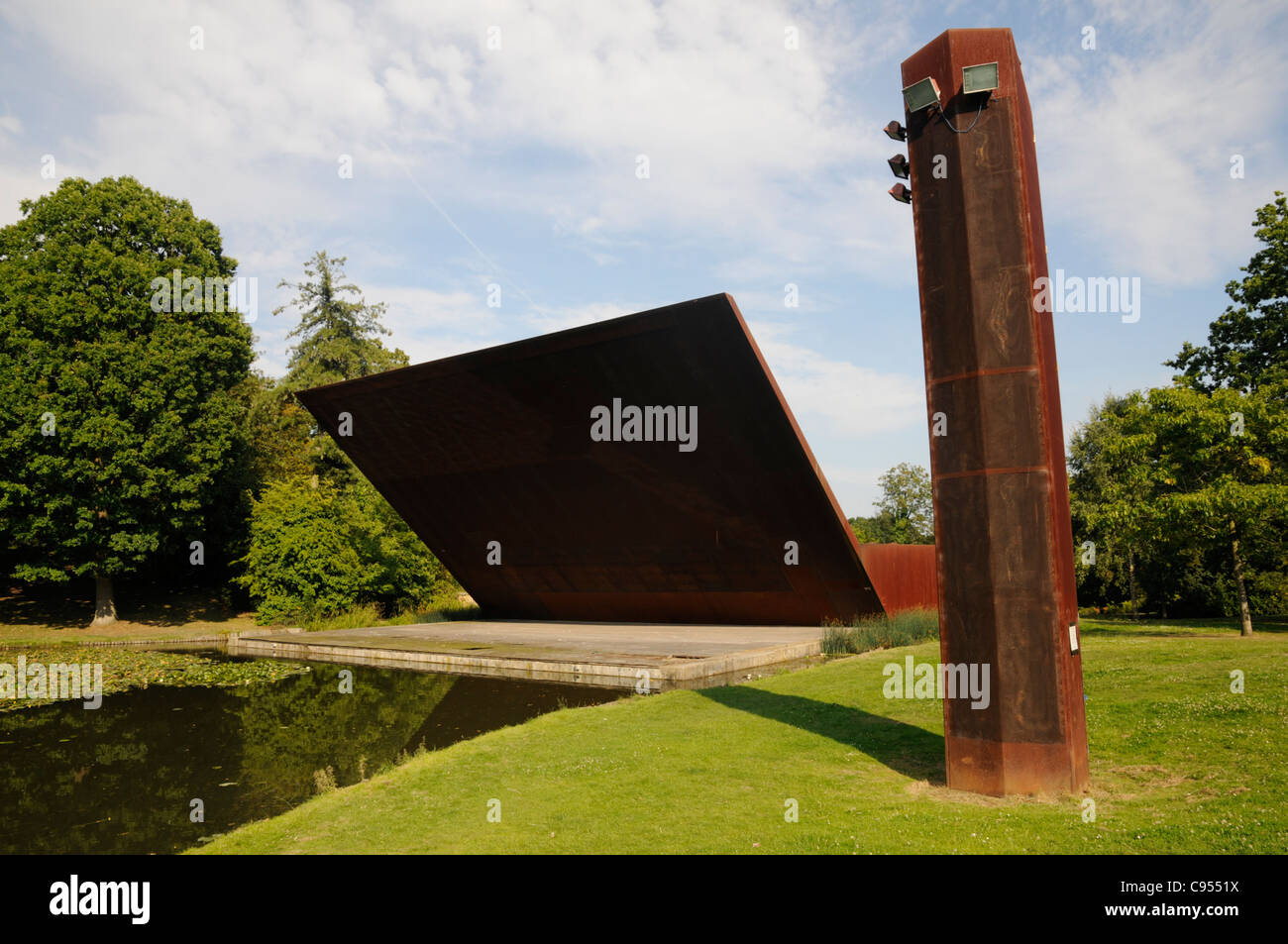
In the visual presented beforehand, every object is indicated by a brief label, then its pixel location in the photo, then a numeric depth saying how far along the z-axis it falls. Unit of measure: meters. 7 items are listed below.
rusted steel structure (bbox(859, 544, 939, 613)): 17.73
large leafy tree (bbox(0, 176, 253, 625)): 23.27
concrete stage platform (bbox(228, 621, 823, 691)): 12.90
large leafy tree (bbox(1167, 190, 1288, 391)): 21.89
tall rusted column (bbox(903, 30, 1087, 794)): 5.21
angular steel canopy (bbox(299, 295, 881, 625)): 15.21
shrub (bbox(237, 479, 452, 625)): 26.11
